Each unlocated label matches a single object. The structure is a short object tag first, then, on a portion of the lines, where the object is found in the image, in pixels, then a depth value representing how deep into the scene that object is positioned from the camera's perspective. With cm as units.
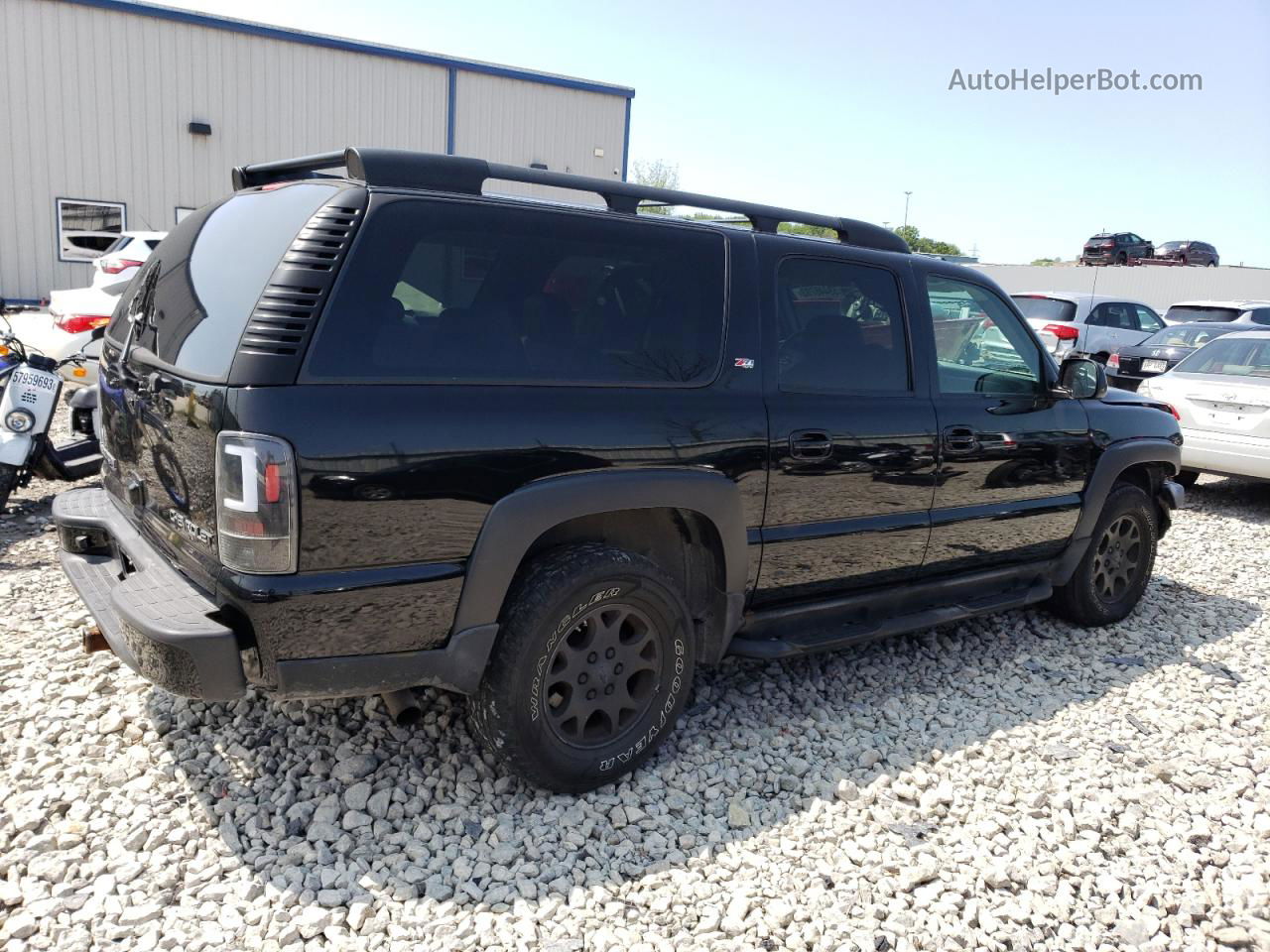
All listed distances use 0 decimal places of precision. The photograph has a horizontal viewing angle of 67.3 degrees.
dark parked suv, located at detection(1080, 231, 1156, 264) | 3259
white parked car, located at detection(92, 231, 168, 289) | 1000
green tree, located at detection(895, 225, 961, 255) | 3991
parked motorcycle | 557
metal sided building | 1582
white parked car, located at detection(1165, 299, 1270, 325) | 1523
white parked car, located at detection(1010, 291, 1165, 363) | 1369
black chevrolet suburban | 257
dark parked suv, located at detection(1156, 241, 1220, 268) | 3241
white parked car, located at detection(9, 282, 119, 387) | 798
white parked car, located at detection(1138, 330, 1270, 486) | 796
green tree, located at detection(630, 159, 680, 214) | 4843
